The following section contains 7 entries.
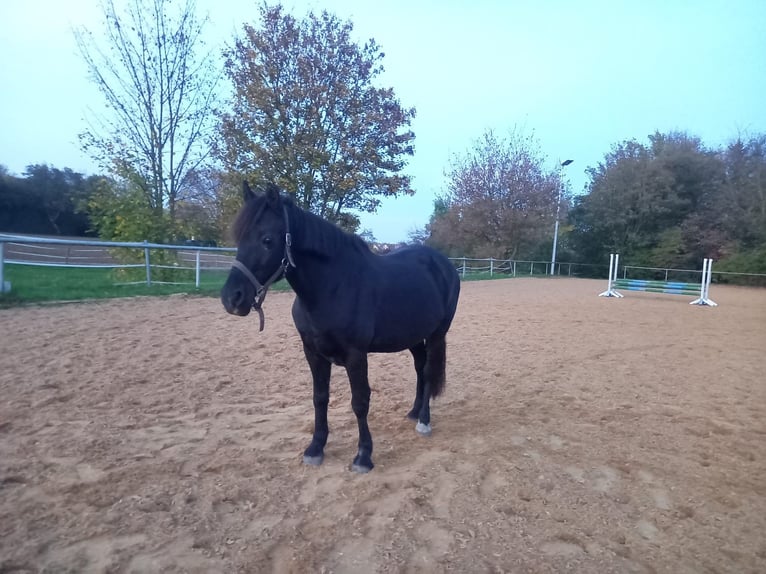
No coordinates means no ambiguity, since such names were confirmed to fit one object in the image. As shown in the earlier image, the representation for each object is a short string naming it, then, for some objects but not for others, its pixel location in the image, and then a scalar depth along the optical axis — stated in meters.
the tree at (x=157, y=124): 12.78
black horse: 2.44
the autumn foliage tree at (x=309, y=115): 15.88
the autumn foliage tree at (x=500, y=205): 29.19
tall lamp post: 29.34
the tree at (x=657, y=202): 31.06
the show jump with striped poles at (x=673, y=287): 13.52
